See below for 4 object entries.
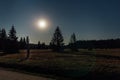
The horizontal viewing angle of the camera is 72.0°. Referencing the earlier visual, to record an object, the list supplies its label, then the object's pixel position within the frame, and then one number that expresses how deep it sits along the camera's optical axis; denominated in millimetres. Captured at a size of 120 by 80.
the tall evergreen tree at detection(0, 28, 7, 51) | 30216
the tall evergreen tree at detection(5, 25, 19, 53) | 22761
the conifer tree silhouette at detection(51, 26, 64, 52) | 32219
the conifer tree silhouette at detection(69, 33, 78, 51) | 32159
